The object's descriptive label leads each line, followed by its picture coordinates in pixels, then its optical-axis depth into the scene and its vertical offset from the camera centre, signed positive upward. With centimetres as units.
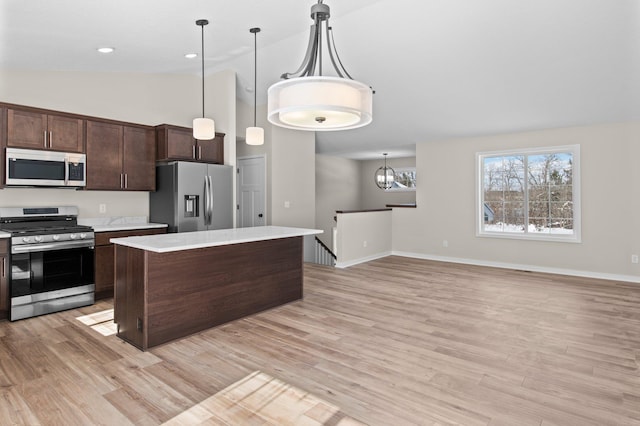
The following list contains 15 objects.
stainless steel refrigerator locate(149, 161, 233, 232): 483 +21
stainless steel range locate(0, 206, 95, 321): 361 -50
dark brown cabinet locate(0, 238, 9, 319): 354 -62
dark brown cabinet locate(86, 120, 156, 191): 439 +69
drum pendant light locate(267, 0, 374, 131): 197 +62
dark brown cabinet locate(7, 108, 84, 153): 376 +87
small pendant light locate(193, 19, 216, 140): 365 +83
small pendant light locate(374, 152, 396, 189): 897 +86
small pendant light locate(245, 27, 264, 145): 421 +87
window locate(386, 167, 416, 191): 940 +84
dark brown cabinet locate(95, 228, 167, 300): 421 -58
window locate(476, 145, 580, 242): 584 +31
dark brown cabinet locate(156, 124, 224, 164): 486 +90
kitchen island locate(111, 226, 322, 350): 293 -60
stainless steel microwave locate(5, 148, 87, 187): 375 +47
